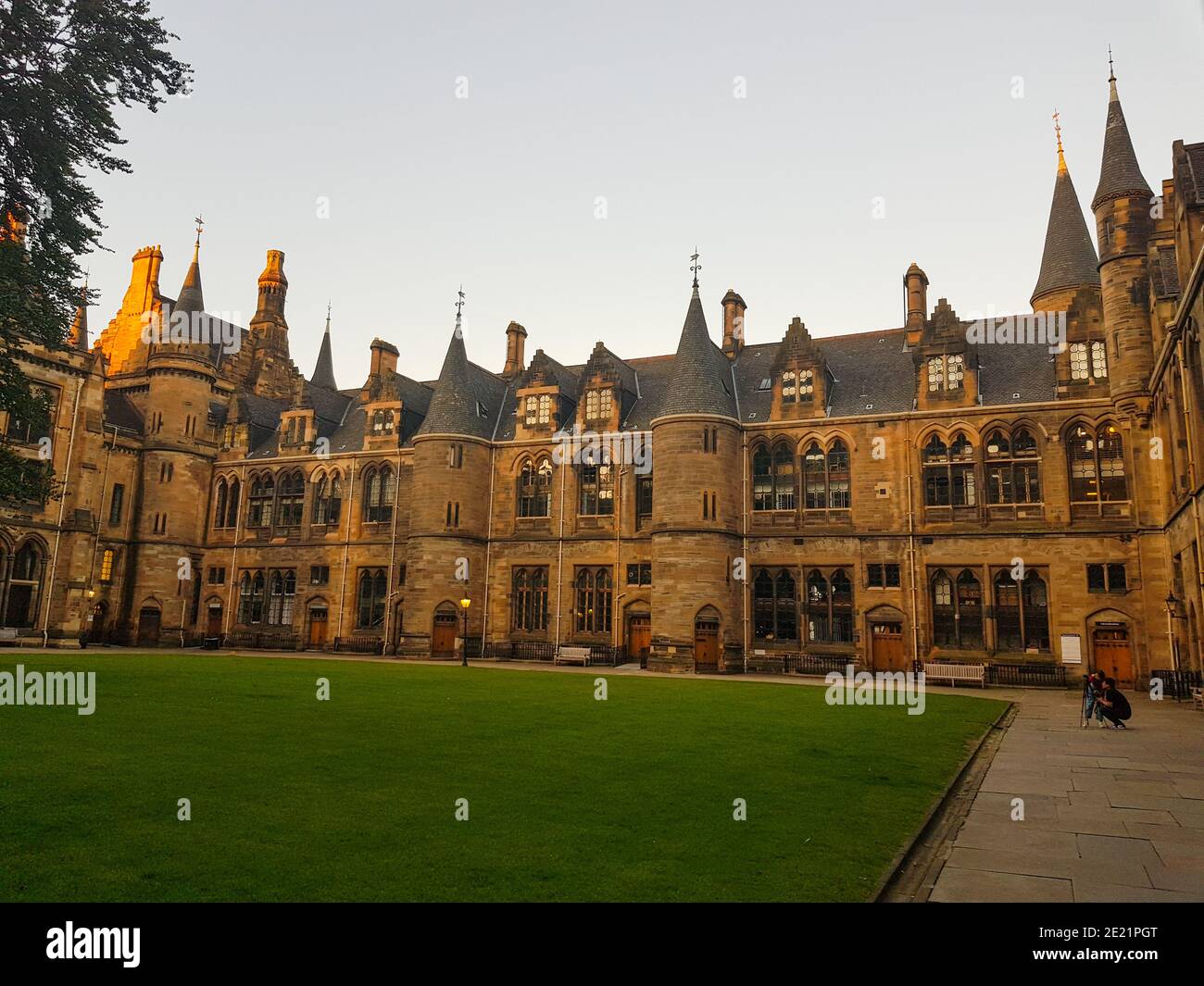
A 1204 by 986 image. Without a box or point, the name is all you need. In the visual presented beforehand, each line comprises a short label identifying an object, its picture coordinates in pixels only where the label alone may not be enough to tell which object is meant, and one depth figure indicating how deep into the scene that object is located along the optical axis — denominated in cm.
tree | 1784
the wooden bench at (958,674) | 3055
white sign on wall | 3130
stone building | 3155
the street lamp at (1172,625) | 2836
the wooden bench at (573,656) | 3700
